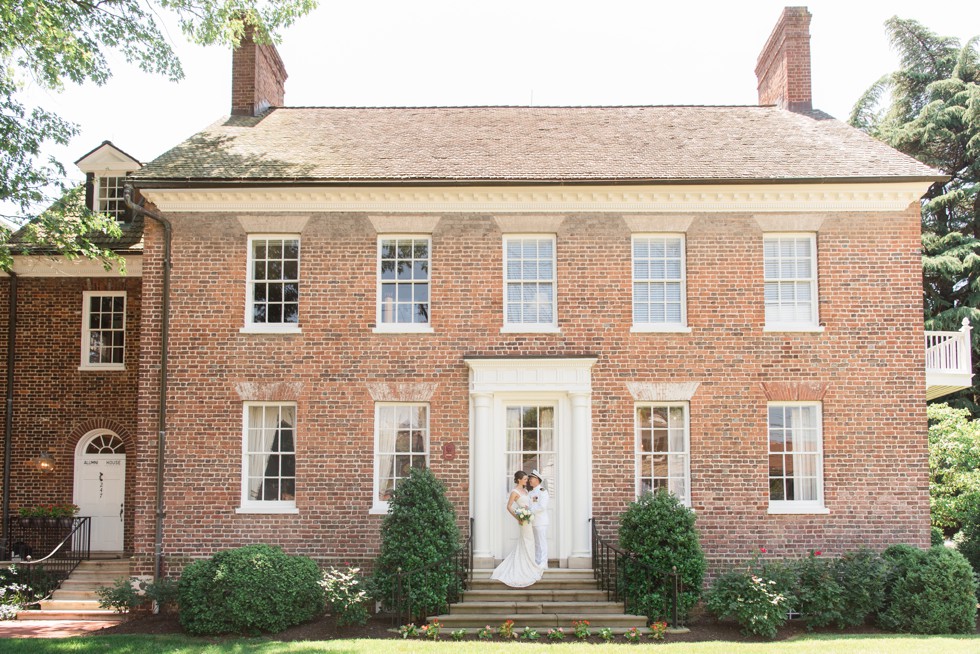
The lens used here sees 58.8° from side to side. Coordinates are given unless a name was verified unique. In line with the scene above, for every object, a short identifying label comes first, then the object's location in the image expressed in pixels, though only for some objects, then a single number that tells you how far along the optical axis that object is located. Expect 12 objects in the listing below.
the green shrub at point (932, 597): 12.94
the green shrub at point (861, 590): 13.09
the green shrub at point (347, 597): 12.90
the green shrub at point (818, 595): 13.02
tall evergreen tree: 26.42
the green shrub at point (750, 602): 12.67
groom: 13.66
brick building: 14.57
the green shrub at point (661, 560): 13.12
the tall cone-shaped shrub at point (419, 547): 12.95
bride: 13.58
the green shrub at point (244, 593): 12.59
